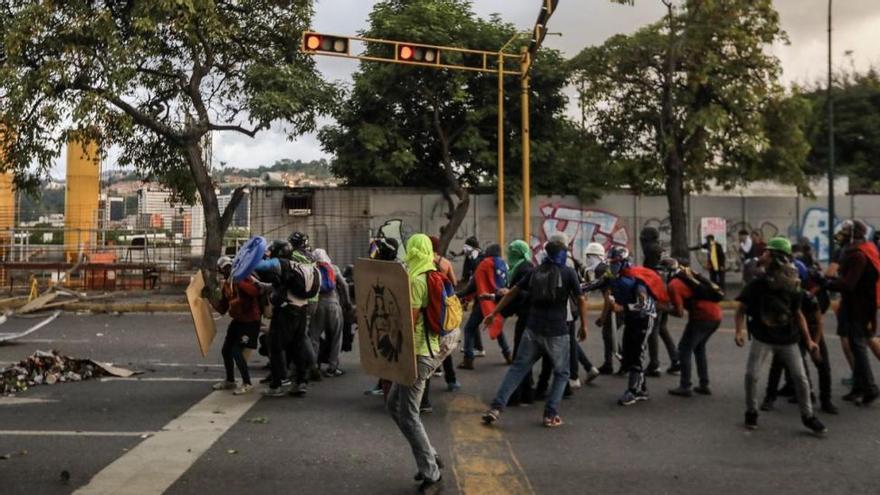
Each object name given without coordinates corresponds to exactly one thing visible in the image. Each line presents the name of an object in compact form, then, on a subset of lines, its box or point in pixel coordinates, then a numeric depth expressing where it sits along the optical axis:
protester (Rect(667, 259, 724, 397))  8.15
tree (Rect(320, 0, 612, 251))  22.23
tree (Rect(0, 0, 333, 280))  15.47
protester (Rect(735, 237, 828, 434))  6.63
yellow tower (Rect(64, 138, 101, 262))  31.34
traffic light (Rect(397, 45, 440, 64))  14.13
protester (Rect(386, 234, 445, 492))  5.12
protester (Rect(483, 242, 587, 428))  6.83
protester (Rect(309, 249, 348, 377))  9.06
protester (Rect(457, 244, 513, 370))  9.23
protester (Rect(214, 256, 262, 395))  8.23
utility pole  19.77
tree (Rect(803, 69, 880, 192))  32.84
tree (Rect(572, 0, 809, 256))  19.39
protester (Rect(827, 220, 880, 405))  7.54
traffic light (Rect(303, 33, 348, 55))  13.19
